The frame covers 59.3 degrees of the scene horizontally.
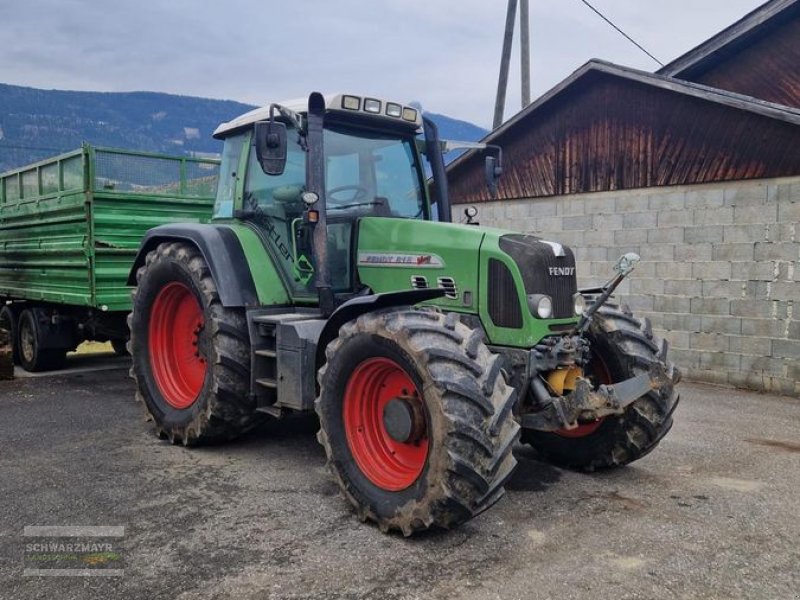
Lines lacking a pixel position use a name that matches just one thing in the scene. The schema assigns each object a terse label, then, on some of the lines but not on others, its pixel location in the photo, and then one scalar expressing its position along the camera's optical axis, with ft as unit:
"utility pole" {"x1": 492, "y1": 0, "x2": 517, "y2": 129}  44.50
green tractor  11.13
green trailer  23.65
